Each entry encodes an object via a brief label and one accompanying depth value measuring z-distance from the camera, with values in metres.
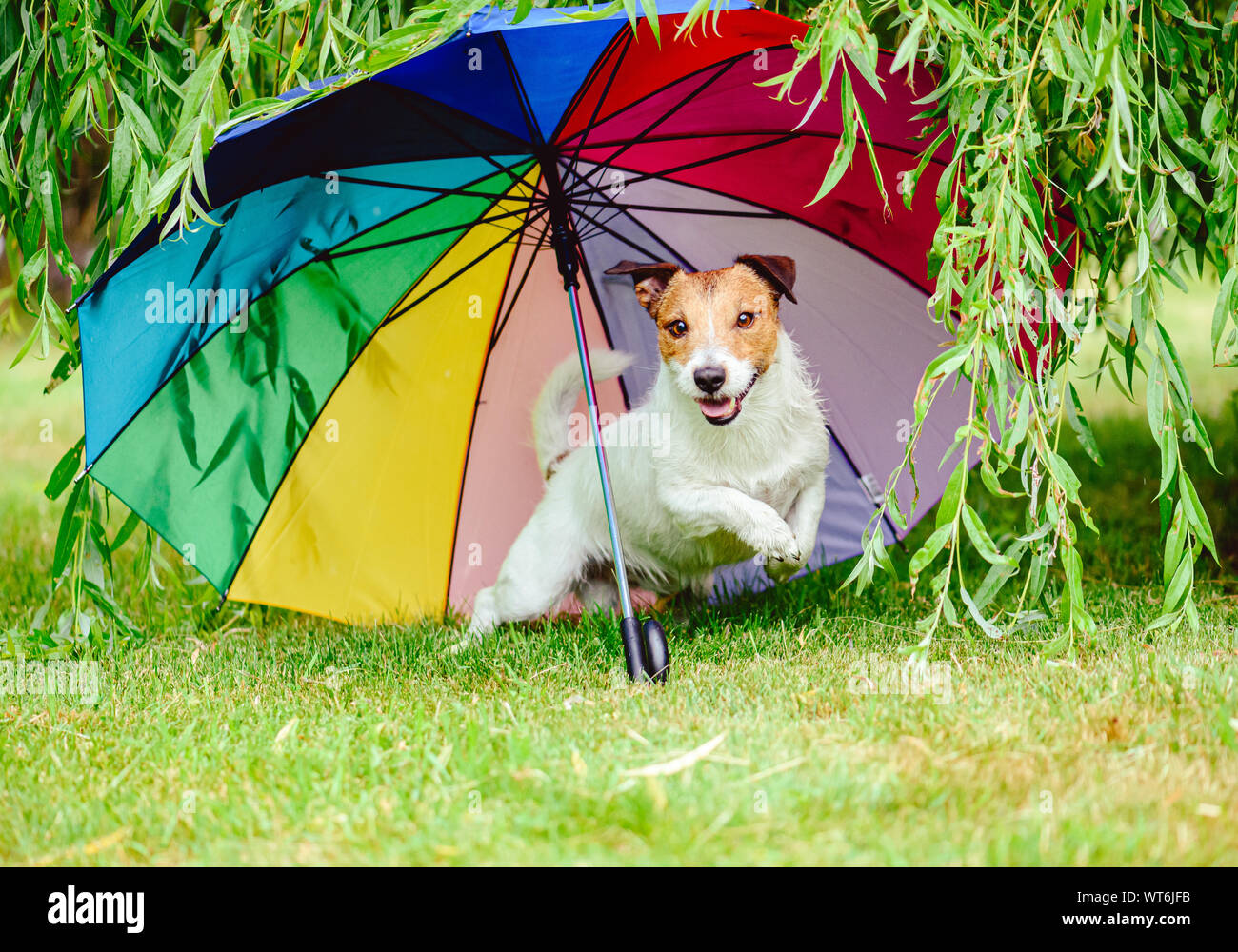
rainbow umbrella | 2.99
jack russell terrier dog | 3.30
